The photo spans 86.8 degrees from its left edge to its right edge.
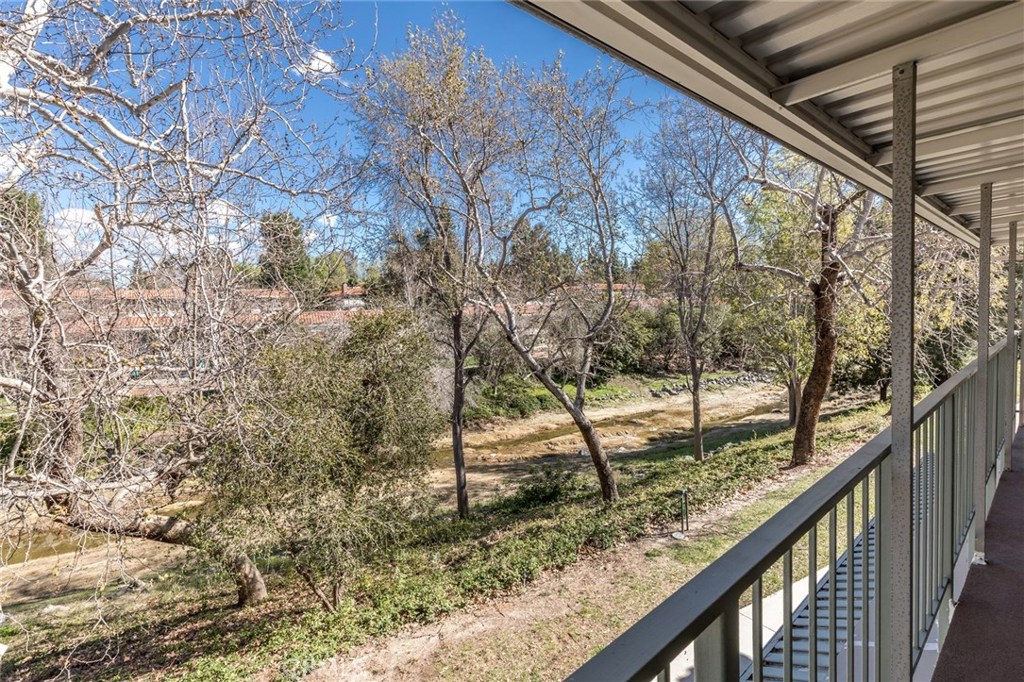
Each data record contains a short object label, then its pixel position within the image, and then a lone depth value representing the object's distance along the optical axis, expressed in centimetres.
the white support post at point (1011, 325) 313
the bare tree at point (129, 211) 369
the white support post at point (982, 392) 223
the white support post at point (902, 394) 129
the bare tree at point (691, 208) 1015
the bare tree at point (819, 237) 802
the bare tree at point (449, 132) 939
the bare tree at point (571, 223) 937
